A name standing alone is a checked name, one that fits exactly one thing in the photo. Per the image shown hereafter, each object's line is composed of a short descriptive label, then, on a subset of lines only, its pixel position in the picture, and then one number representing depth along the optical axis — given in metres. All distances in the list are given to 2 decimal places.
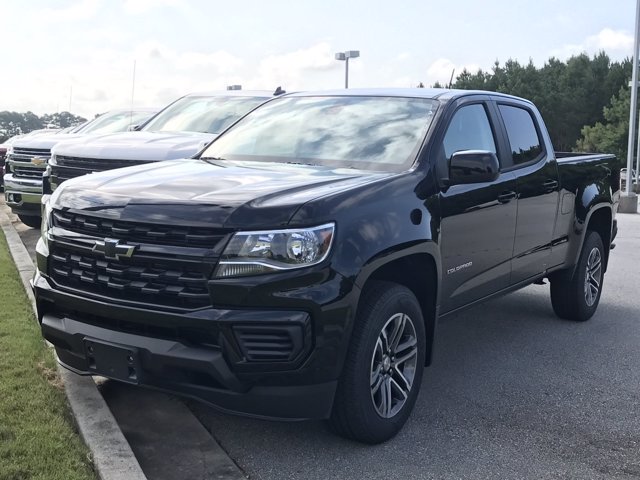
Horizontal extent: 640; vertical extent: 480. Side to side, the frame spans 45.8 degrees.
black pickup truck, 3.36
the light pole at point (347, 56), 30.45
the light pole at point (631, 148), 20.16
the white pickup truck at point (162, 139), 7.59
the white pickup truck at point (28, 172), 10.42
